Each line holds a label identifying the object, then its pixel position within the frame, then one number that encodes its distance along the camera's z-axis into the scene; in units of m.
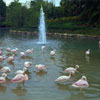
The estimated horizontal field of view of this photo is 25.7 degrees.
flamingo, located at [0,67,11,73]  8.79
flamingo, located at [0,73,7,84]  7.31
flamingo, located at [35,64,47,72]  9.42
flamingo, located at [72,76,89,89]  6.88
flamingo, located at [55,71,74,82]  7.62
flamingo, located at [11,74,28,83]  7.33
